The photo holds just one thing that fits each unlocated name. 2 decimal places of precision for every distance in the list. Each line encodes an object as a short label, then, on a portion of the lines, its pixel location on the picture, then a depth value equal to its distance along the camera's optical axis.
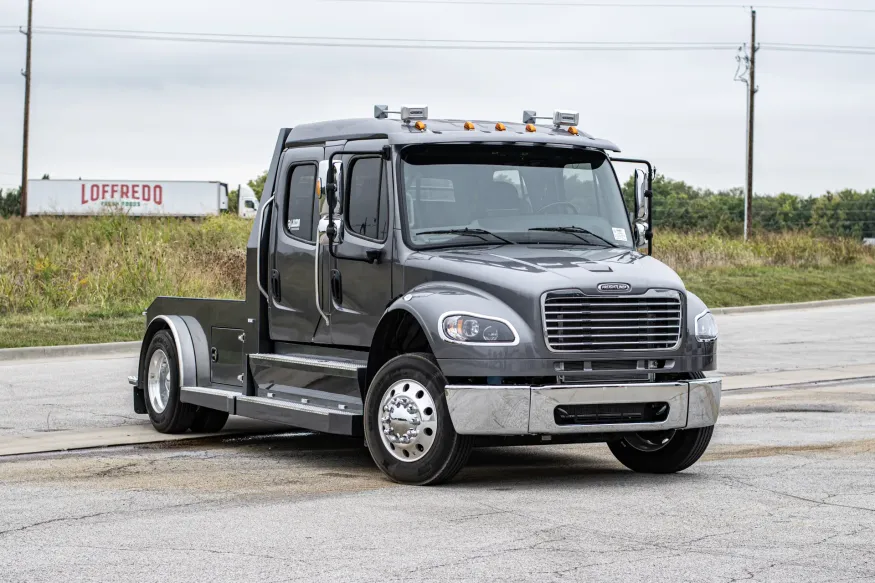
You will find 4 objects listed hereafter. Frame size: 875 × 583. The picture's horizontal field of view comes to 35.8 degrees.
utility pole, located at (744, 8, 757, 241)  55.34
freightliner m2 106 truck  8.67
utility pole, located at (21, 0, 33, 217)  55.91
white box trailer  67.88
